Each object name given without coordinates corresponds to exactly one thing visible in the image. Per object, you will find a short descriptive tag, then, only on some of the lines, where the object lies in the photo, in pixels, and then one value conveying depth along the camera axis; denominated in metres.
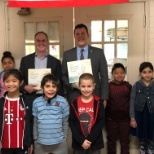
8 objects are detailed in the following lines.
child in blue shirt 2.30
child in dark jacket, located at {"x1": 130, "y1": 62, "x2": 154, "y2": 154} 2.93
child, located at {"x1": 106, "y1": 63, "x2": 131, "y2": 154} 3.02
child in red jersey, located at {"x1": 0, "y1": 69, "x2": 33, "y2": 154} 2.27
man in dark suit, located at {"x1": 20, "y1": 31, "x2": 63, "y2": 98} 2.75
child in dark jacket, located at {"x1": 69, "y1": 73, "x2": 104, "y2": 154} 2.38
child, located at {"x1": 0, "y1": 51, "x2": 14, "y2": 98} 3.16
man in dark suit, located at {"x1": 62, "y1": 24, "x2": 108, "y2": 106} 2.73
